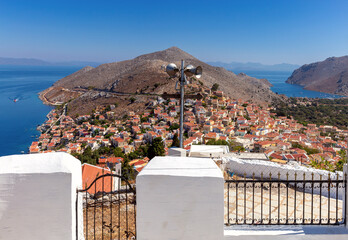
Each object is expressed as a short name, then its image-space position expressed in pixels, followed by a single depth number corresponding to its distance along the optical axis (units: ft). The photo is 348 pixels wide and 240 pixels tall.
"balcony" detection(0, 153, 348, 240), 7.66
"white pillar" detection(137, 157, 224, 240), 7.63
